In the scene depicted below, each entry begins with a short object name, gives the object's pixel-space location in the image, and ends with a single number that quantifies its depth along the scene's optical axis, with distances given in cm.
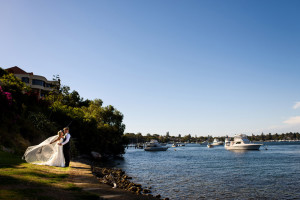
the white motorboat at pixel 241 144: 9264
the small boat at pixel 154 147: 11382
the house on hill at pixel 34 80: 5916
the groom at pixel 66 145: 1565
